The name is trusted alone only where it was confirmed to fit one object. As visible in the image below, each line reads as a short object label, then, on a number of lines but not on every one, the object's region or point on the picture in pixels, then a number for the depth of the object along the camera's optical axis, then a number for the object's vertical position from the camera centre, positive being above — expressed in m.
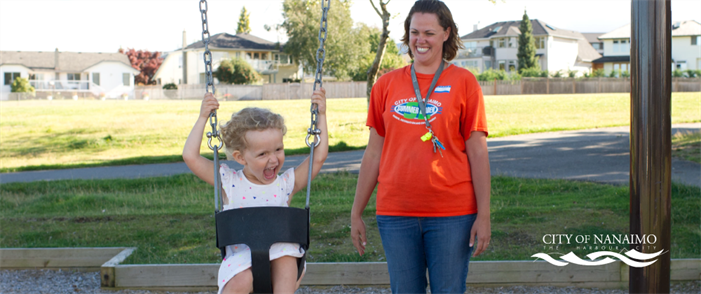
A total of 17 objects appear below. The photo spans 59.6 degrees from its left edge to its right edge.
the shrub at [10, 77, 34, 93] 53.81 +2.69
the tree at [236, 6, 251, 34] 86.62 +12.67
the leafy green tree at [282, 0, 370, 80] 53.34 +6.24
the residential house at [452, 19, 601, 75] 65.38 +6.33
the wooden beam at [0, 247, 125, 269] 5.15 -1.19
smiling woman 2.55 -0.25
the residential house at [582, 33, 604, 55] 87.88 +9.33
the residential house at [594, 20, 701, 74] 61.81 +5.85
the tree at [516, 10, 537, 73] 59.62 +5.86
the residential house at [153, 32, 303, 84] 63.88 +5.90
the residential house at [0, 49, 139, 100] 63.59 +4.97
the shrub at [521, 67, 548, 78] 52.69 +2.82
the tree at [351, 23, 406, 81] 52.19 +4.24
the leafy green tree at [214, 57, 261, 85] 53.19 +3.50
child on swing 2.61 -0.28
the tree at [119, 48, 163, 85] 86.12 +7.31
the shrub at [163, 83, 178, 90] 54.76 +2.46
